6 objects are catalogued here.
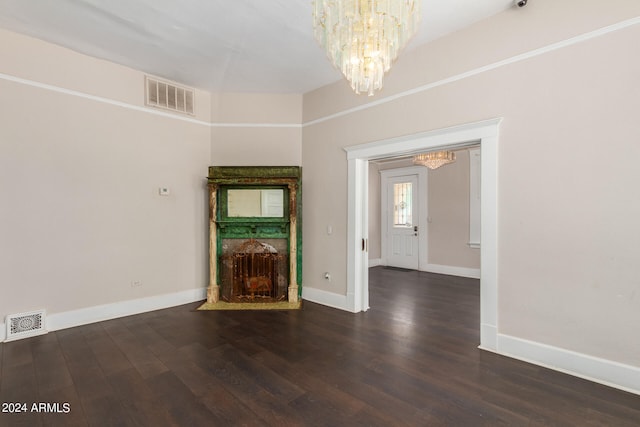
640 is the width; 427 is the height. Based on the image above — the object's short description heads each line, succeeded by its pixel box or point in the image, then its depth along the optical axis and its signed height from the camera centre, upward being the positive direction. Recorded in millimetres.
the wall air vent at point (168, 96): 4051 +1674
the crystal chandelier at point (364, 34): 2002 +1269
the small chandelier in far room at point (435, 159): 5164 +940
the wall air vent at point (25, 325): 3094 -1203
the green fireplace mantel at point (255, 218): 4340 -88
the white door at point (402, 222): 7344 -264
